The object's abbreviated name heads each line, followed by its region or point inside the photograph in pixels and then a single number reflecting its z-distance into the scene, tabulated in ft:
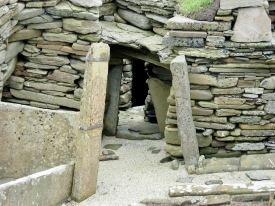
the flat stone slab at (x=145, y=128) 35.85
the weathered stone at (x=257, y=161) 26.43
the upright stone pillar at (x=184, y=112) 26.20
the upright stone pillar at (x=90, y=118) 22.58
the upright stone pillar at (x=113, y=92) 34.71
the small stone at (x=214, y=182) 24.84
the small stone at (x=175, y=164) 26.99
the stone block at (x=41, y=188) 19.94
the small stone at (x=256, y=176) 25.16
